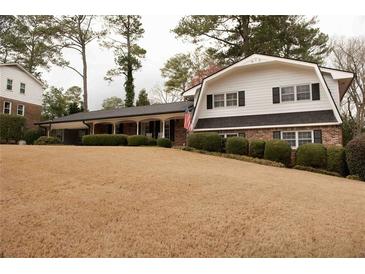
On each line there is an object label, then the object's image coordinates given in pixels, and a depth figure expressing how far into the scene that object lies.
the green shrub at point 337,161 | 11.75
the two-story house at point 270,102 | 14.48
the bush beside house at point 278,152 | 13.10
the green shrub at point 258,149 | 13.74
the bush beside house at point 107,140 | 19.23
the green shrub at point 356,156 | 10.69
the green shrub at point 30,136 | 25.58
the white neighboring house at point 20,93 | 27.03
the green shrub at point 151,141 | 19.12
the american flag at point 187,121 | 17.28
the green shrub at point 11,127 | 23.31
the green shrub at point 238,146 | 14.22
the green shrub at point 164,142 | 18.30
